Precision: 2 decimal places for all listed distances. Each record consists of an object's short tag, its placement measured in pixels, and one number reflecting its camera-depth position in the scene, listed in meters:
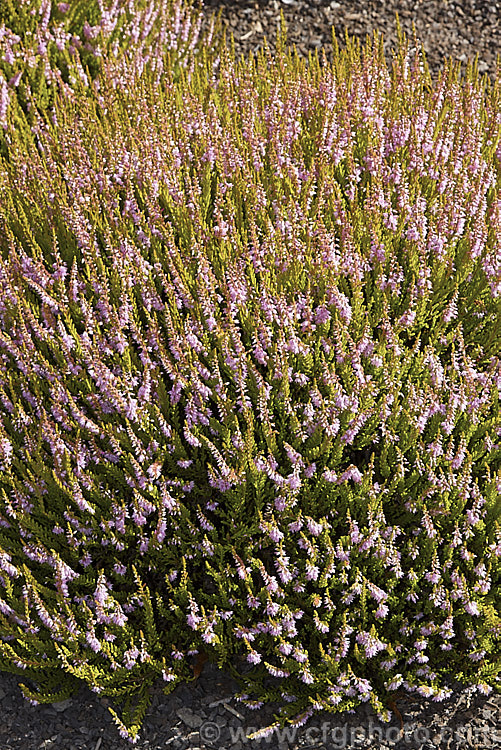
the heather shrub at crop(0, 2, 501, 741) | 2.48
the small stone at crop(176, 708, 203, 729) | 2.61
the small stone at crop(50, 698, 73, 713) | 2.71
